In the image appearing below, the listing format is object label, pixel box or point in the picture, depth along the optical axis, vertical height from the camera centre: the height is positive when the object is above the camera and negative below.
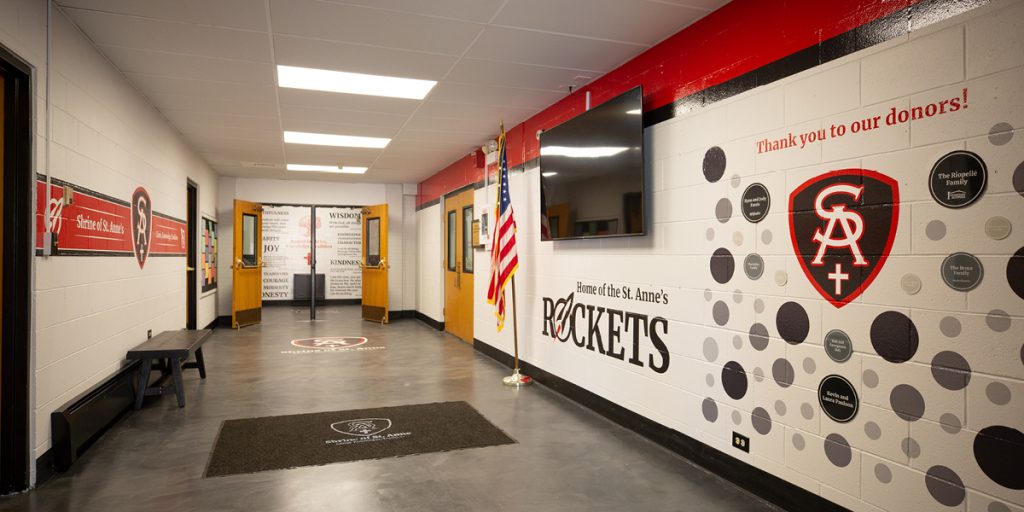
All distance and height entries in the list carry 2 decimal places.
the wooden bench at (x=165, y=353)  4.27 -0.67
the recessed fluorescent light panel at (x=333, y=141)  6.66 +1.46
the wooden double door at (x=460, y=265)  7.79 -0.07
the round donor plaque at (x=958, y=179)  1.99 +0.27
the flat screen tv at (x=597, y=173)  3.70 +0.62
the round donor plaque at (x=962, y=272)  2.00 -0.06
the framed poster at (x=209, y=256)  8.21 +0.11
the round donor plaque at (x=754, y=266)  2.89 -0.04
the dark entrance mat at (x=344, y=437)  3.37 -1.16
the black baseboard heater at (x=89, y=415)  3.14 -0.94
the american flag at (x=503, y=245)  5.36 +0.14
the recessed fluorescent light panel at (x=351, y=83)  4.38 +1.43
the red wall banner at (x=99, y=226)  3.17 +0.26
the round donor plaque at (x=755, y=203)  2.86 +0.28
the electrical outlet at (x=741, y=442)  2.98 -0.98
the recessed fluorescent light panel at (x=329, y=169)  9.02 +1.50
